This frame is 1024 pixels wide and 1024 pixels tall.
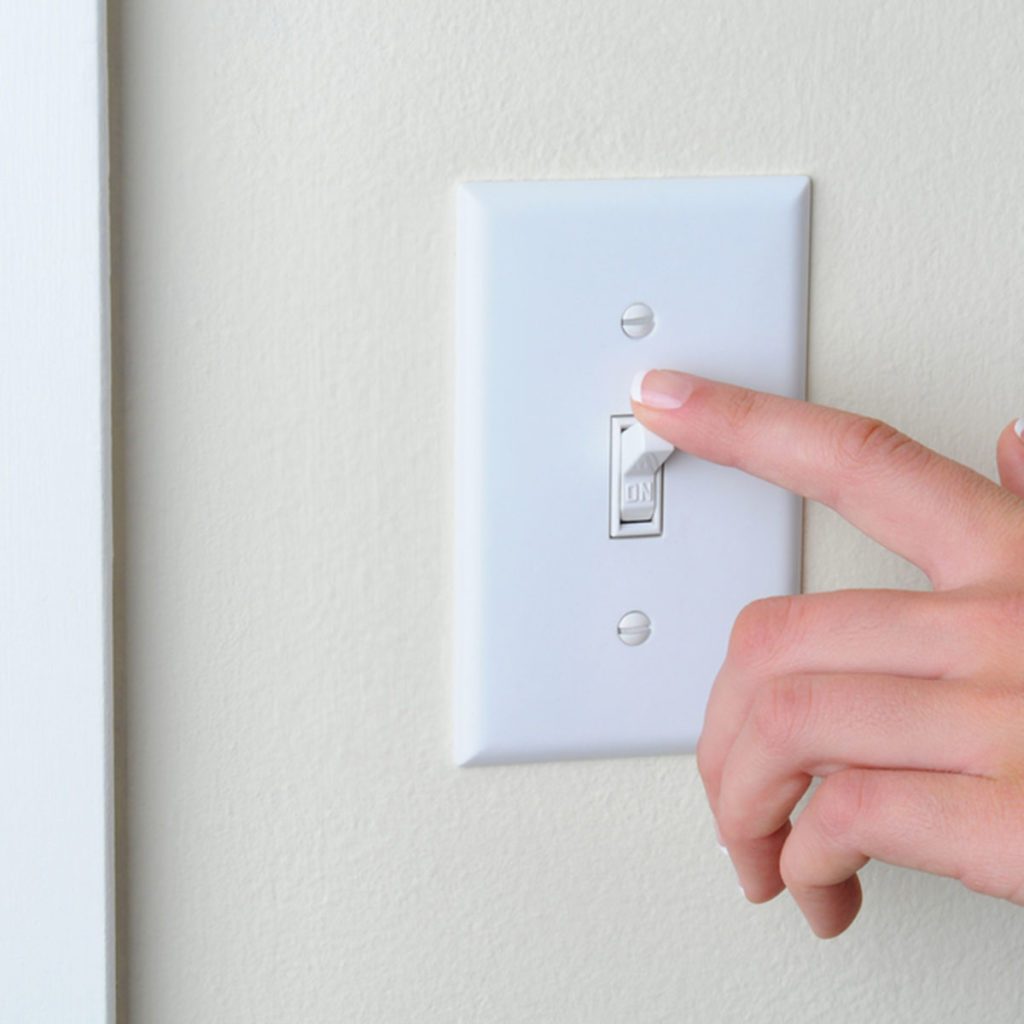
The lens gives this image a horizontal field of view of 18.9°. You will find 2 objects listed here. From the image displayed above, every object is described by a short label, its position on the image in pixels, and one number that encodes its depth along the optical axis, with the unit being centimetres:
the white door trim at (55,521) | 56
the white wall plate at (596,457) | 58
